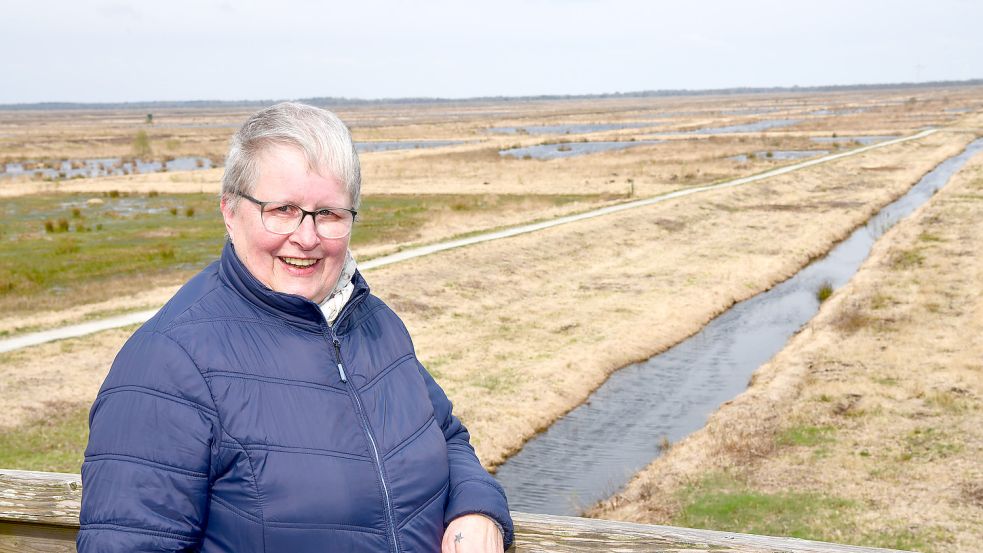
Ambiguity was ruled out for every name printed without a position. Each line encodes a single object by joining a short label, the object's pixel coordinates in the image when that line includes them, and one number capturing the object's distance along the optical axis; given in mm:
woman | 2334
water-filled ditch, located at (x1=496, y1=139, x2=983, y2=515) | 12453
